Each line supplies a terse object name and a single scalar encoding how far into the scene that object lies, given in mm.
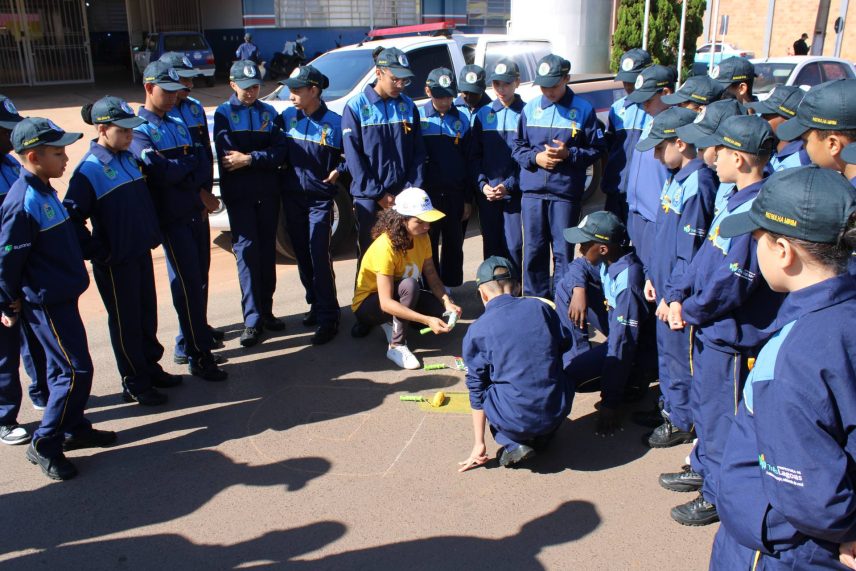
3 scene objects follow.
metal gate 22016
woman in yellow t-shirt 5484
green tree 16281
